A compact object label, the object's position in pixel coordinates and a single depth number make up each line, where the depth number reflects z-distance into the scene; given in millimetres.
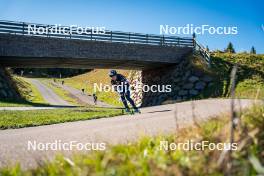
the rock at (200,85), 31594
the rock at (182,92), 32262
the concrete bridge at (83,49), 29641
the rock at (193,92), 31628
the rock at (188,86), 32331
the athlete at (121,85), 15273
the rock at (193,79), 32250
